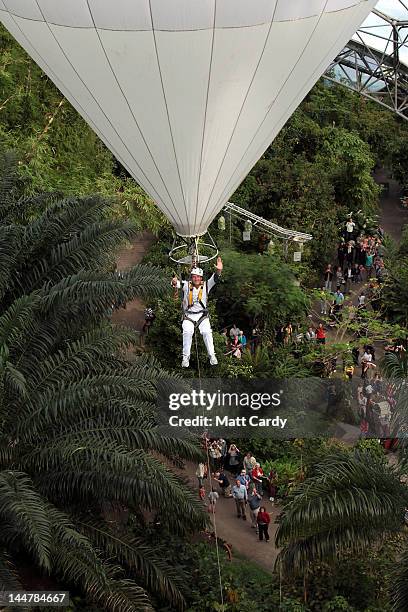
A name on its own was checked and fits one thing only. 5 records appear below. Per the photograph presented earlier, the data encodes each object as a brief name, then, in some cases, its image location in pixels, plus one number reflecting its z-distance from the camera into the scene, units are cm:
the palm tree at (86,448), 1337
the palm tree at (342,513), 1280
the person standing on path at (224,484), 1791
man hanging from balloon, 1609
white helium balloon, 1289
